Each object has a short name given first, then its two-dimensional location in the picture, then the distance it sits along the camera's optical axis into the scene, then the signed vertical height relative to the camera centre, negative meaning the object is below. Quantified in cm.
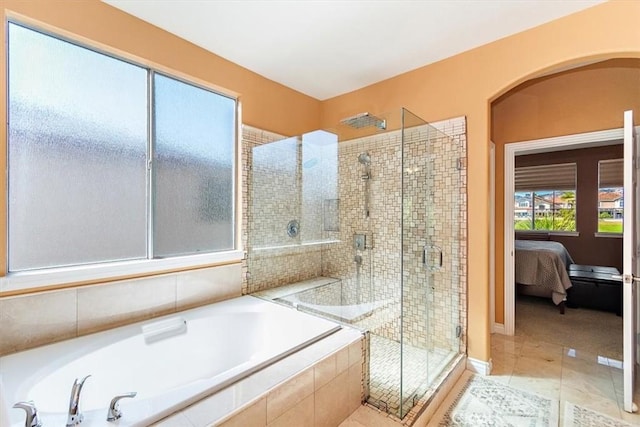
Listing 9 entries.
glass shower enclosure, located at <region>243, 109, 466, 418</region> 209 -21
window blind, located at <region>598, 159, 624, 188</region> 470 +67
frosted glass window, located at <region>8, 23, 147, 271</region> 162 +38
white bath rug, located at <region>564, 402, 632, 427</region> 170 -124
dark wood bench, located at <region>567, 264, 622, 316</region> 346 -96
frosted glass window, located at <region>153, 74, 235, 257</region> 220 +37
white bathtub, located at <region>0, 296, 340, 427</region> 116 -77
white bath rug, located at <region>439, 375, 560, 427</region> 172 -124
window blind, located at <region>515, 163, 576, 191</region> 525 +70
